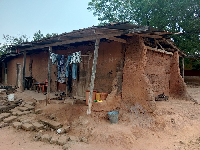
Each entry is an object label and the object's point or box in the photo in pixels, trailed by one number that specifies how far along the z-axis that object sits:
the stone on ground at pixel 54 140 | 4.34
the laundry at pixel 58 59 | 7.44
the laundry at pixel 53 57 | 7.22
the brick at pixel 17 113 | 6.30
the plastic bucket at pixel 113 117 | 5.02
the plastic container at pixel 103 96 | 6.16
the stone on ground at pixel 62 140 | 4.26
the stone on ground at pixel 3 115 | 5.96
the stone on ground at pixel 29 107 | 6.90
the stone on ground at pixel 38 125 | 5.18
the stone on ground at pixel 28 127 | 5.16
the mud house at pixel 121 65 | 5.49
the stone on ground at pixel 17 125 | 5.34
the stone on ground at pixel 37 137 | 4.56
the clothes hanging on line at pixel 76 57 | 6.42
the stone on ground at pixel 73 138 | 4.46
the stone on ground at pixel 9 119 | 5.77
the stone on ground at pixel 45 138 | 4.47
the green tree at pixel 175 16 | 13.27
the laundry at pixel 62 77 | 7.75
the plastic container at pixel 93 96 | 6.29
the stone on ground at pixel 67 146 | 4.02
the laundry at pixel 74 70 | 7.22
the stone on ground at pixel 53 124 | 5.17
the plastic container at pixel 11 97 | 7.49
